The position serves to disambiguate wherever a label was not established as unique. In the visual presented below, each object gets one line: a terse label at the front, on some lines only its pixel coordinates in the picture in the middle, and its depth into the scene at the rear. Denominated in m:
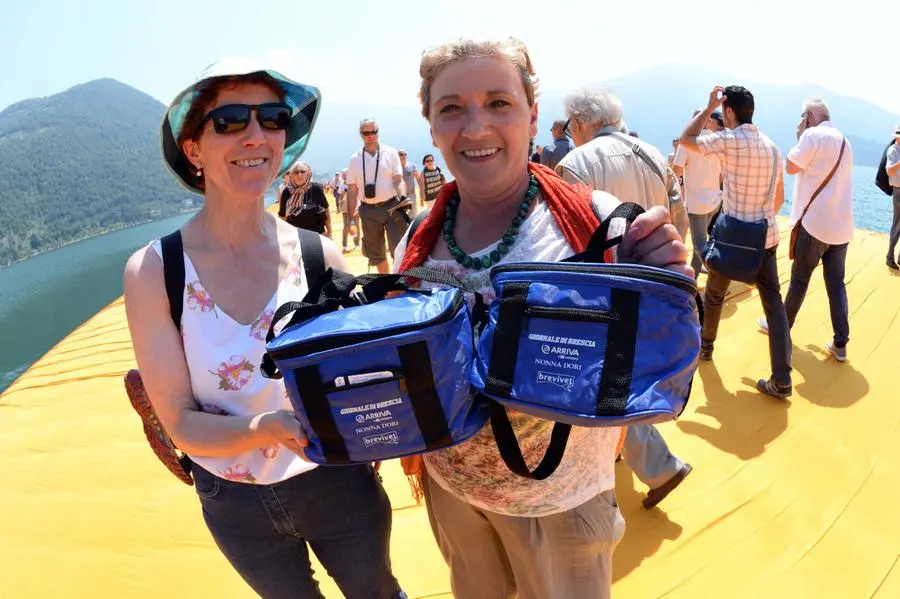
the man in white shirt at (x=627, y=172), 2.37
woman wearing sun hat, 1.15
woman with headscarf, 4.74
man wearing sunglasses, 5.86
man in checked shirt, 3.05
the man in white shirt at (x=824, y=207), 3.52
